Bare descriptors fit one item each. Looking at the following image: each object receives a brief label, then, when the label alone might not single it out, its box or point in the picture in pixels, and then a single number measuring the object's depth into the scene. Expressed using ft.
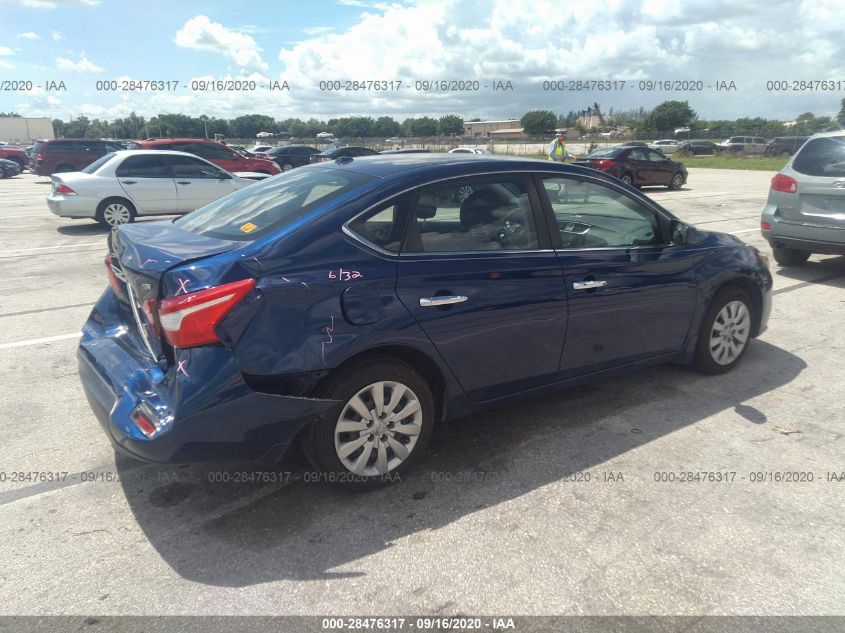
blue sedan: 8.96
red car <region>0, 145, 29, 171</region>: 106.01
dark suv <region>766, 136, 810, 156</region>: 140.36
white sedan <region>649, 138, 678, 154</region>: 158.74
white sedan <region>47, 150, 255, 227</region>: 38.09
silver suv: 23.85
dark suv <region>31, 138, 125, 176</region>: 79.00
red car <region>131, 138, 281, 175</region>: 53.98
